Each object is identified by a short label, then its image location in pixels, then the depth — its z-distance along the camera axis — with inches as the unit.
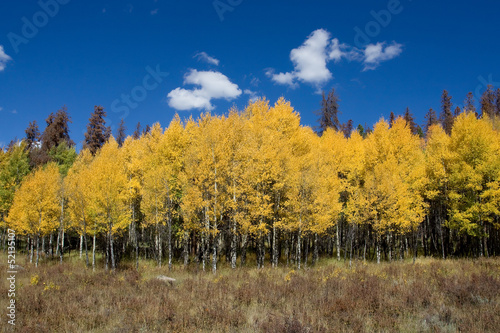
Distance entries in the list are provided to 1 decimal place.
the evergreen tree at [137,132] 2728.8
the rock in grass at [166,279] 608.1
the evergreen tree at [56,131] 1852.9
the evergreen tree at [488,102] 2137.1
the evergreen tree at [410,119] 2286.4
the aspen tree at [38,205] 967.6
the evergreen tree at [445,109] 2273.4
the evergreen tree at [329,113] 1456.7
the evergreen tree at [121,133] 2302.9
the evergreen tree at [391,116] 2574.6
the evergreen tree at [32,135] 2003.0
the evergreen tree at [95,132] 1816.1
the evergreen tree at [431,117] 2502.5
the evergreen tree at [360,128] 2949.3
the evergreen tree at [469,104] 2304.1
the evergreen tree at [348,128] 2705.2
